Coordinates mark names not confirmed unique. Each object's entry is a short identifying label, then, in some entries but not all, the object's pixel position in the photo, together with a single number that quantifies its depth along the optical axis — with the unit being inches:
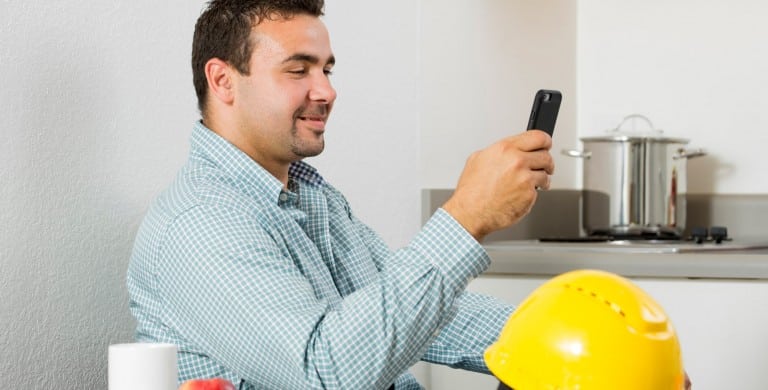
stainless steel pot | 91.7
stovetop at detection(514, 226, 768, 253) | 80.1
